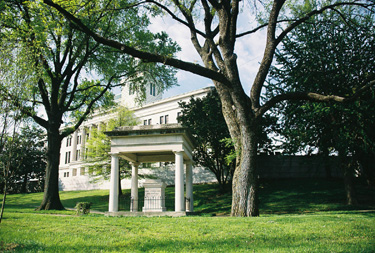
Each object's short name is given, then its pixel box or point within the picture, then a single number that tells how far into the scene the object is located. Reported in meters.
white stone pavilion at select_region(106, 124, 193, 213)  16.52
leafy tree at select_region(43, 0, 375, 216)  12.20
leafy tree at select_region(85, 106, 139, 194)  33.59
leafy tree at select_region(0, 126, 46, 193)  50.31
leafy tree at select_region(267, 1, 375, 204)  18.48
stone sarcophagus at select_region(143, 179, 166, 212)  17.53
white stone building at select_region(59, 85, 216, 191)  42.66
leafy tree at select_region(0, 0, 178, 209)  18.56
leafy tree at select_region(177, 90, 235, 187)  27.88
